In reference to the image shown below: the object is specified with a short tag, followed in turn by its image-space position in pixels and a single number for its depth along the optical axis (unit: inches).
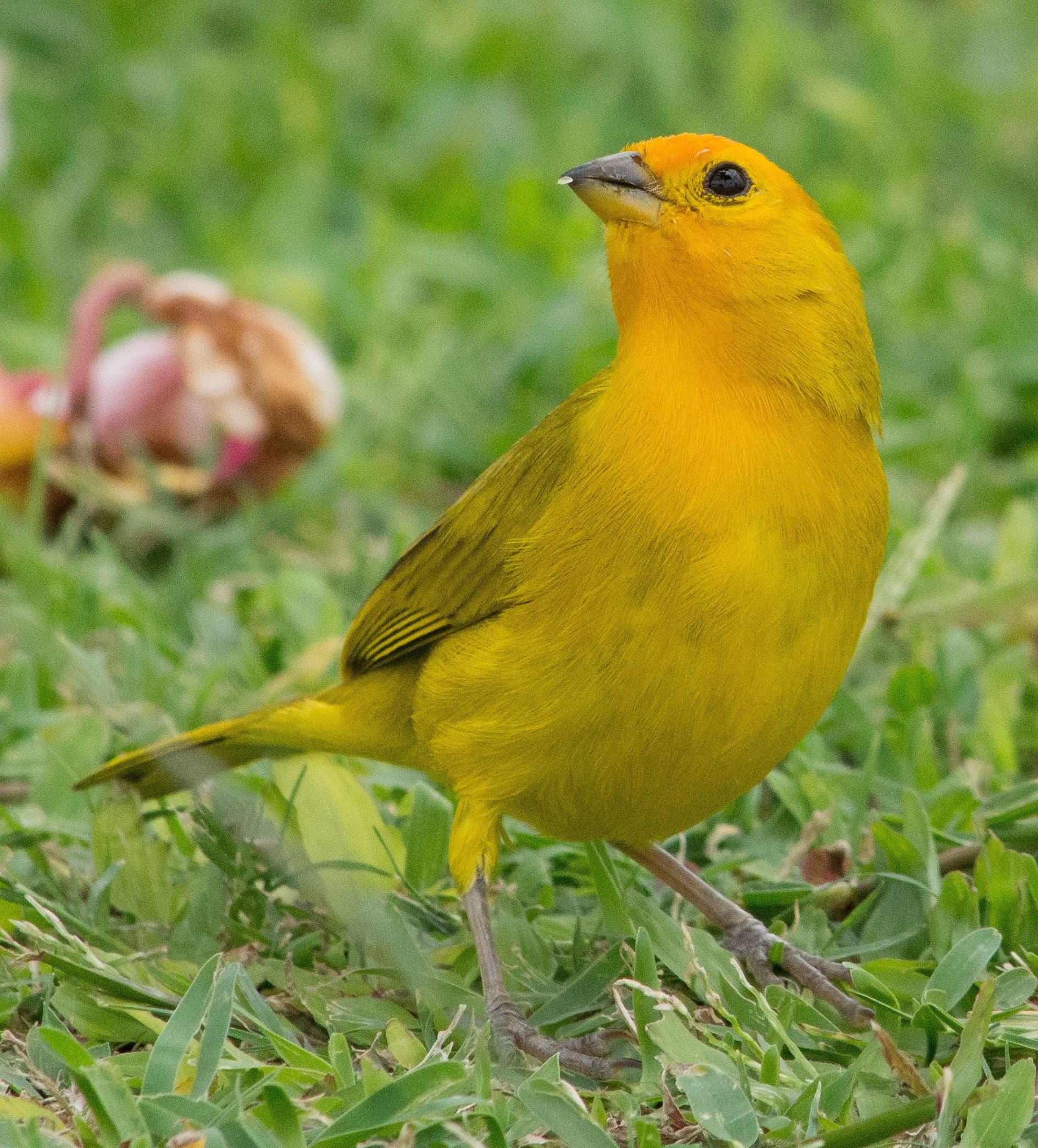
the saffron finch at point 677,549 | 209.0
